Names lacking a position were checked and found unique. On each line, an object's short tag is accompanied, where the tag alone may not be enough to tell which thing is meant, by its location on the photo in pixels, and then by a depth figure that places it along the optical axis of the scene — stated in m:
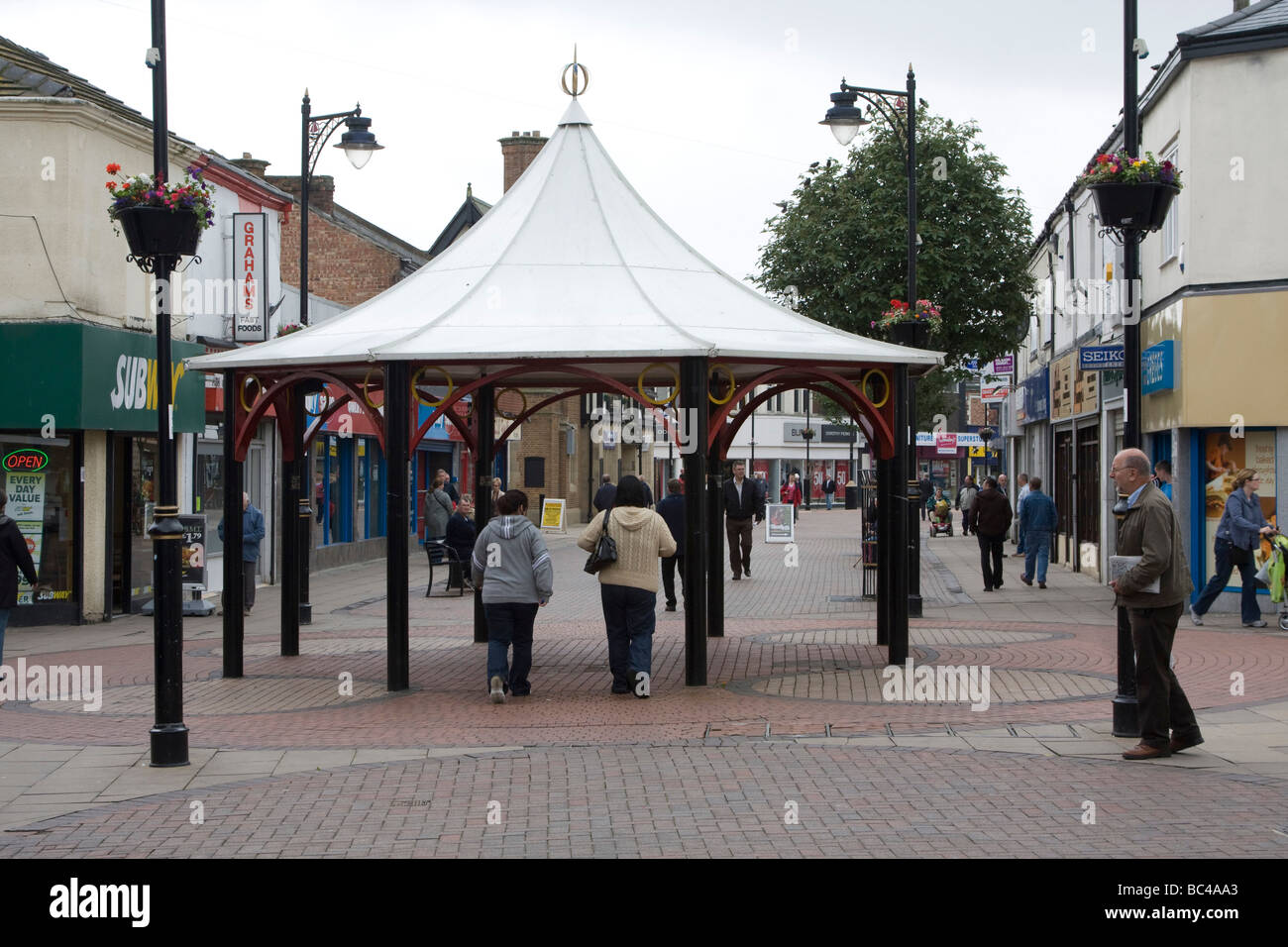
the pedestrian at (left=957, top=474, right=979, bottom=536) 42.66
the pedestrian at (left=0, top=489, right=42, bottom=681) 12.62
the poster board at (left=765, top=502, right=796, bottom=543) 38.66
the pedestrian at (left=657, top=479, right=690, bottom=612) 20.09
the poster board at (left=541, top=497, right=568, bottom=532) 40.69
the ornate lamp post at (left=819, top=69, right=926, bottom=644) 19.67
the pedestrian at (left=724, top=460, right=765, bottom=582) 25.58
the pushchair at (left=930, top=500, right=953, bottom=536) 46.84
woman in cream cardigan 12.14
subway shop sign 18.58
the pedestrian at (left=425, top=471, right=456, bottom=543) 24.88
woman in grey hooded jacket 12.03
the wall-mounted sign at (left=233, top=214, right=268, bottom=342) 24.06
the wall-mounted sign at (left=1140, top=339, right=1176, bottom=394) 19.58
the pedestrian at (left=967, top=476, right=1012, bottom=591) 23.45
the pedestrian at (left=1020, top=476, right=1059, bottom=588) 24.02
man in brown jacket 9.30
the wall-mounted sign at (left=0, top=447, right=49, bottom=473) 19.00
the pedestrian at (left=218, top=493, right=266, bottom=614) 20.06
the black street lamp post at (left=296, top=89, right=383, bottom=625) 20.42
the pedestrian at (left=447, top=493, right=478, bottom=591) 23.27
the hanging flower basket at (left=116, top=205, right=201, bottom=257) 9.77
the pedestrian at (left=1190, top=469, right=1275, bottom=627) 17.25
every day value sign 19.02
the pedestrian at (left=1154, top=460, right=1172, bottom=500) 17.84
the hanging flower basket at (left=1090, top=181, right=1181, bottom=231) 10.17
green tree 29.52
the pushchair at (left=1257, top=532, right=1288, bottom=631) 16.88
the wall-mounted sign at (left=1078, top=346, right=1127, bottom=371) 22.23
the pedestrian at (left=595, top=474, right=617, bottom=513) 27.58
